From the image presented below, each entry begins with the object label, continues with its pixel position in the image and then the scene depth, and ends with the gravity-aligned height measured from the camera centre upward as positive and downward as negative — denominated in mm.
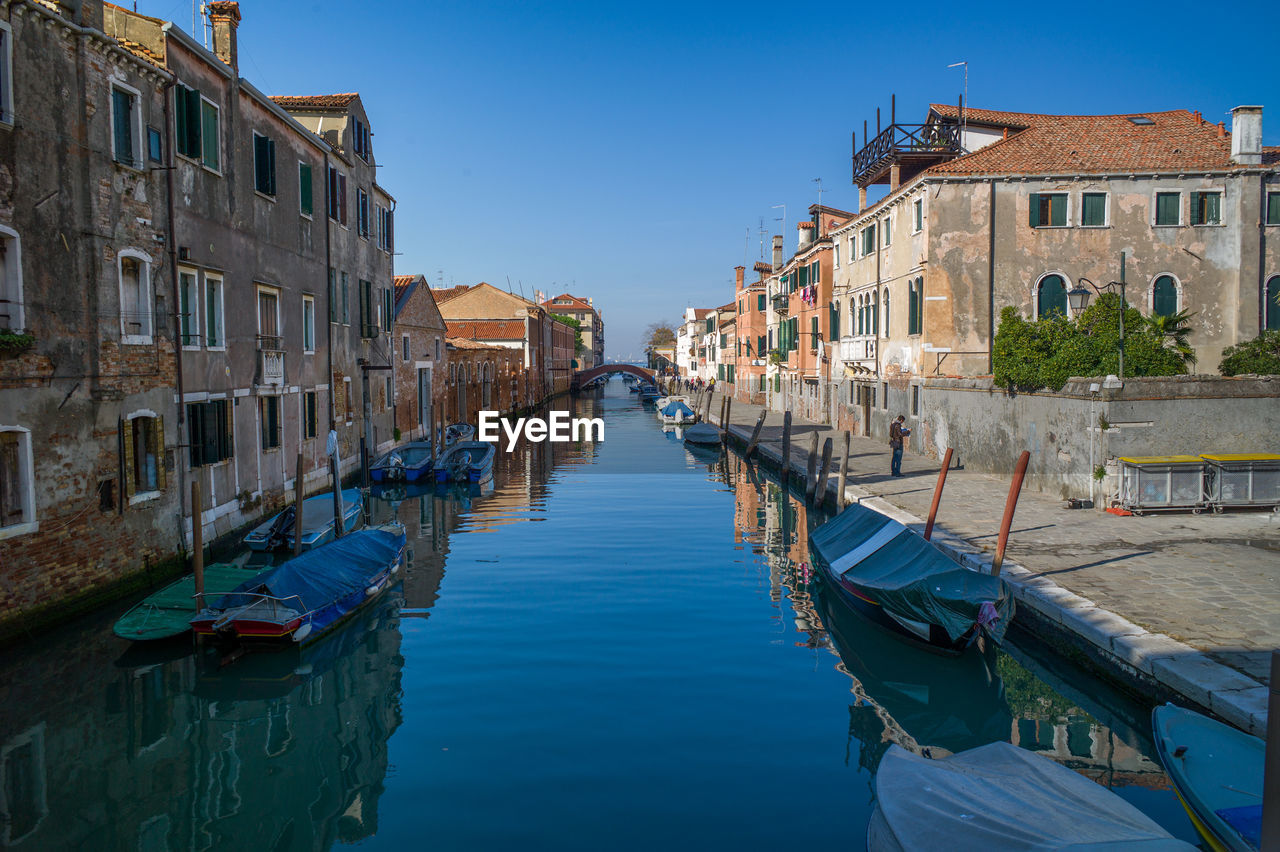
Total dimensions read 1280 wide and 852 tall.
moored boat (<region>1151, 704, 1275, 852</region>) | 4820 -2424
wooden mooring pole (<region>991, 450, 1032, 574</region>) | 9844 -1521
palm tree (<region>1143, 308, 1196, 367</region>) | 18609 +1240
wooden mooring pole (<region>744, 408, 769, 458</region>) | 26797 -1717
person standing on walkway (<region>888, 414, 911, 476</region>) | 19250 -1258
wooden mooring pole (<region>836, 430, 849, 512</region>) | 17172 -2185
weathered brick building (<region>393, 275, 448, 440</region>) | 27506 +1065
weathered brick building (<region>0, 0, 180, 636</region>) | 9125 +897
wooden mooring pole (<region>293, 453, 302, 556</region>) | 12281 -1831
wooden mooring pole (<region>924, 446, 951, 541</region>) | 12148 -1741
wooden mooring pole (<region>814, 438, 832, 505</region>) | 18125 -1938
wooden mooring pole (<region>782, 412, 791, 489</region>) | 22281 -1662
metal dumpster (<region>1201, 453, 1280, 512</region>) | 12922 -1476
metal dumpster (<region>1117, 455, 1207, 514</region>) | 12977 -1514
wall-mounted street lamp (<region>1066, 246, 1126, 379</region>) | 13945 +1411
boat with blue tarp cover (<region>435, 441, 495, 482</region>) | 23562 -2143
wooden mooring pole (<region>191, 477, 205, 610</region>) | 9750 -1928
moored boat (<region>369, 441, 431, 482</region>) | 22438 -2048
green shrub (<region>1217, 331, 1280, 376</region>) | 15648 +467
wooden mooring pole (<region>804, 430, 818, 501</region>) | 19484 -2093
